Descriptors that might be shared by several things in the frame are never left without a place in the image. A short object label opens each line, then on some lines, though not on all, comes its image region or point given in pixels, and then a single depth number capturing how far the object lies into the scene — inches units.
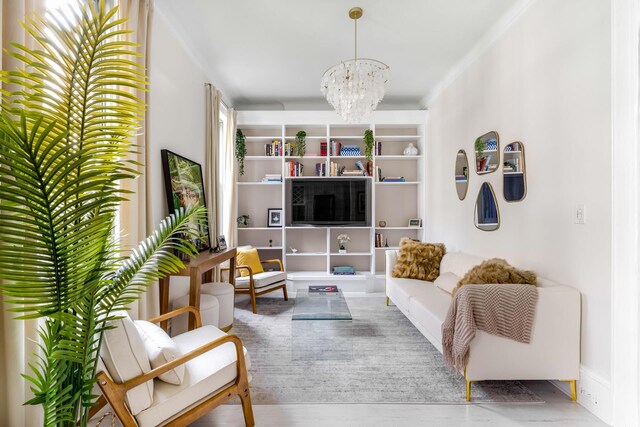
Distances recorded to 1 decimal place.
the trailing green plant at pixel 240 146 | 194.6
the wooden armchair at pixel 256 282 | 154.0
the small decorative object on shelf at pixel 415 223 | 200.3
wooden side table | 98.0
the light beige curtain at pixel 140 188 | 82.5
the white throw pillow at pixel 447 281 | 127.9
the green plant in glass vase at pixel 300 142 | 192.5
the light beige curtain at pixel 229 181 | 182.2
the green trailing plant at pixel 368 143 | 192.9
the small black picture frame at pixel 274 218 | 203.0
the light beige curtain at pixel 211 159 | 148.9
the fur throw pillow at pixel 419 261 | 152.7
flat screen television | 195.8
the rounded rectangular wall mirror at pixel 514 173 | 105.7
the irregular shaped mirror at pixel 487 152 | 120.8
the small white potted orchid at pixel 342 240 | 202.5
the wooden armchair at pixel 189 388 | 54.5
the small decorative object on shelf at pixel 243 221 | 199.6
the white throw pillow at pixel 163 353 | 61.4
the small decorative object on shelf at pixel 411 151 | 199.3
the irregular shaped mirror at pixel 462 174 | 144.3
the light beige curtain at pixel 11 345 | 49.0
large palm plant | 34.8
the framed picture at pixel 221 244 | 141.5
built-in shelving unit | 204.2
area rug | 86.3
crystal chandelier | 111.3
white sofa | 82.4
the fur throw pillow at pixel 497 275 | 92.0
